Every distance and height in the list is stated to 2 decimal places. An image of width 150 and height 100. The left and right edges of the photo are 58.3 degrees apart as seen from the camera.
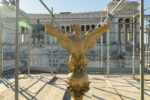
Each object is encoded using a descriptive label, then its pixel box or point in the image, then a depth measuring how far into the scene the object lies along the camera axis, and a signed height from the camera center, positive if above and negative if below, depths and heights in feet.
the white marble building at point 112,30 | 66.13 +12.23
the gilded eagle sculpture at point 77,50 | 5.22 -0.02
